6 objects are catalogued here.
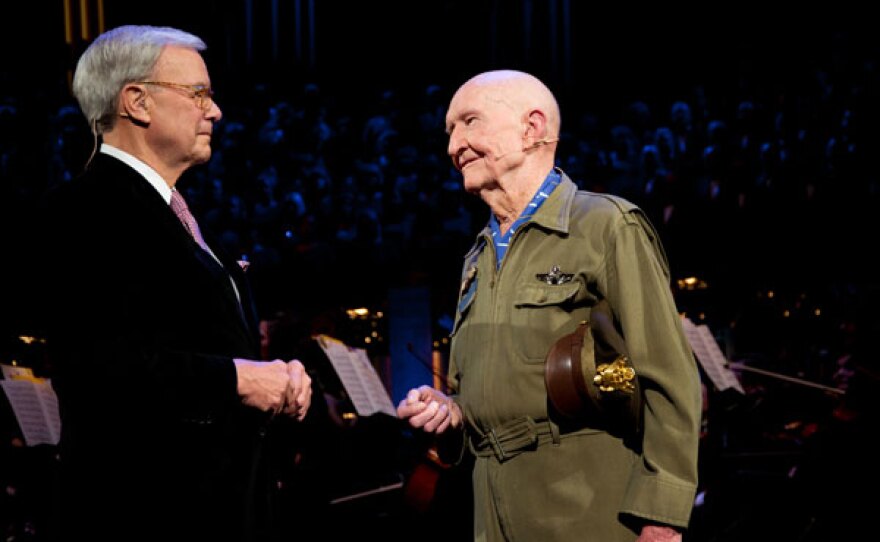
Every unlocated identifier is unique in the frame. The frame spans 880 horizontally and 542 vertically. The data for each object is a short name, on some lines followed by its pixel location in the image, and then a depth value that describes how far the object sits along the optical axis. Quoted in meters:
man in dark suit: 3.73
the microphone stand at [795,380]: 12.22
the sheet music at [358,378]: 10.15
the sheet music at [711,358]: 10.80
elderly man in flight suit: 4.26
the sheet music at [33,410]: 9.16
